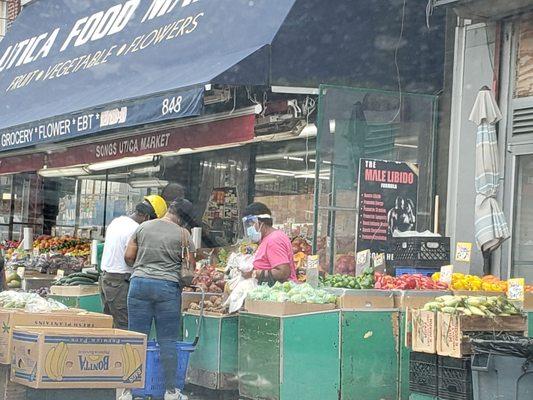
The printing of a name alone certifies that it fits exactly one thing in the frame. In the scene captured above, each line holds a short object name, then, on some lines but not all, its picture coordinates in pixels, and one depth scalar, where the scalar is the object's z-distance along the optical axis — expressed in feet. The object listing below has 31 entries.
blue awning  38.01
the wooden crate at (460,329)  25.95
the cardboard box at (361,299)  30.37
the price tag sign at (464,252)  33.71
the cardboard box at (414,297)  30.89
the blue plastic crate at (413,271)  33.63
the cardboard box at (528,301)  30.30
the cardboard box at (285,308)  29.50
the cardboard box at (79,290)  41.11
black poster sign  35.47
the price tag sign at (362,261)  33.35
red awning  39.24
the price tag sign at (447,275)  31.68
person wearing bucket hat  34.96
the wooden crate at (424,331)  26.73
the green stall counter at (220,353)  32.73
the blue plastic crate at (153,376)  30.68
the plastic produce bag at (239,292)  32.35
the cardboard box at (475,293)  30.76
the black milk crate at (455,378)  25.88
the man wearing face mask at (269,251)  31.83
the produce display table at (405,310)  30.76
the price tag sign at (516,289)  29.17
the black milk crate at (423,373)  26.84
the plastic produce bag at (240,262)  32.78
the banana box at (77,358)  22.61
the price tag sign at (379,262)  33.81
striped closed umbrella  33.60
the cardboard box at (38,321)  24.23
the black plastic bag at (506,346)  23.76
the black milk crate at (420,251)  33.88
